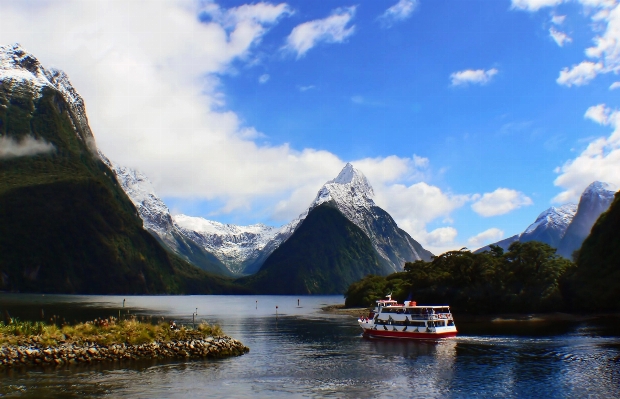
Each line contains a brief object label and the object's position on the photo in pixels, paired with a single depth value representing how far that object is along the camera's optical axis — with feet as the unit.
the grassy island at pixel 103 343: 215.51
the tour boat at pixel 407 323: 336.29
